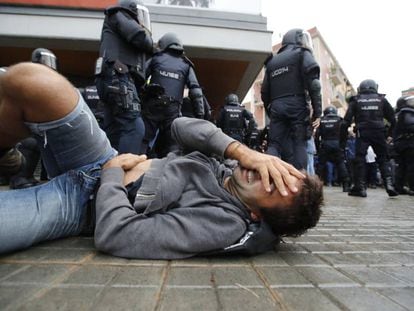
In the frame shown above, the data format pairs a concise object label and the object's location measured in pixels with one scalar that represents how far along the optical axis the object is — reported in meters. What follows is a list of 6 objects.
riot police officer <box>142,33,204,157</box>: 3.86
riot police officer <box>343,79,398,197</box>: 5.30
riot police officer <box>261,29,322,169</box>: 4.32
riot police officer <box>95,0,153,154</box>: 3.10
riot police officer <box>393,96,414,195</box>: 6.09
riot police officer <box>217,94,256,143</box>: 7.50
